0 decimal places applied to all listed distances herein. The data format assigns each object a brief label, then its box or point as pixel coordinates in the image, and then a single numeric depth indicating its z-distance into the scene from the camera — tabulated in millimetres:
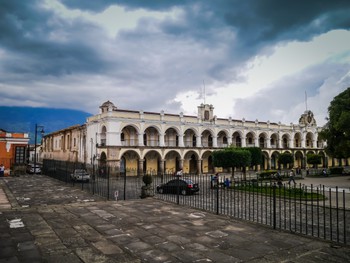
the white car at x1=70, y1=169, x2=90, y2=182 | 23058
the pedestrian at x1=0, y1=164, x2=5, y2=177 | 27025
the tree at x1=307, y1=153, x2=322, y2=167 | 37131
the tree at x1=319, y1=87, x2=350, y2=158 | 24489
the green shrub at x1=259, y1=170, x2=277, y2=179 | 28562
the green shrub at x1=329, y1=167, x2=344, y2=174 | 33869
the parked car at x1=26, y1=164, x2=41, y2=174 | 31875
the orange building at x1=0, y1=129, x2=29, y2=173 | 30344
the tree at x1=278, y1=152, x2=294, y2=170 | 37875
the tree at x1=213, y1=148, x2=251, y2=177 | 25234
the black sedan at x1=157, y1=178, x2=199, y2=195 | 15648
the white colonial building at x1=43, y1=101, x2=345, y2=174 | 30172
